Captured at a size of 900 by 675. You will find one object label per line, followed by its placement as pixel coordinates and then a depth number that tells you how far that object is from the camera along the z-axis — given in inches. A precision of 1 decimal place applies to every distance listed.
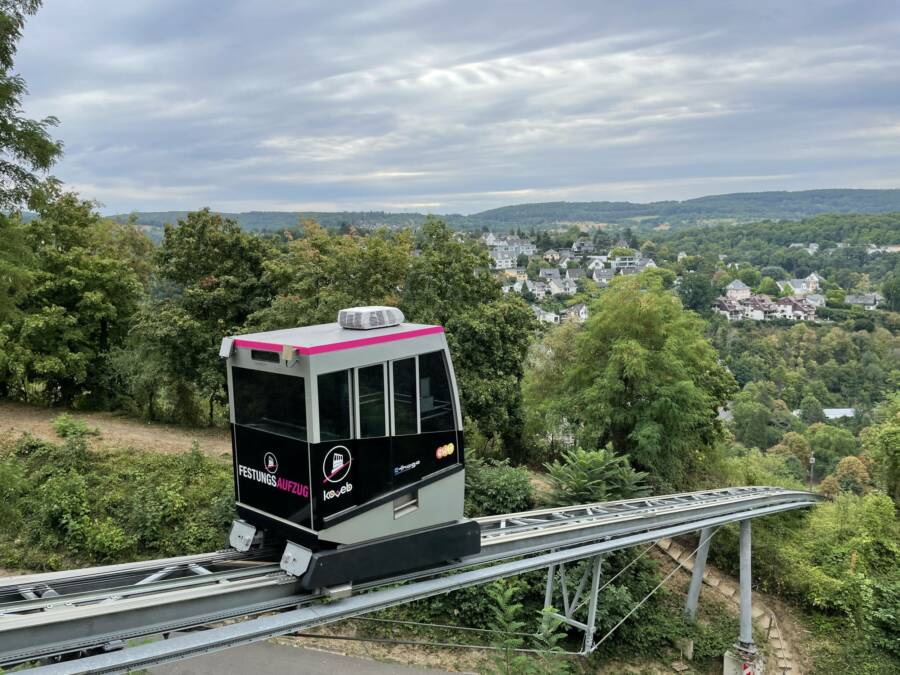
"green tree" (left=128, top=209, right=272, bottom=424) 831.7
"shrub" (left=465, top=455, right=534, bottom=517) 660.1
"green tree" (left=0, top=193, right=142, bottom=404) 857.5
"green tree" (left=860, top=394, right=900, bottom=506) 879.1
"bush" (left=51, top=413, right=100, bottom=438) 751.1
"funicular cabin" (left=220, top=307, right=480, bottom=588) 253.6
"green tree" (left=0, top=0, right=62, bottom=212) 421.7
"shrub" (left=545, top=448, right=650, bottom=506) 634.8
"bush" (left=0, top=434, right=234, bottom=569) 579.5
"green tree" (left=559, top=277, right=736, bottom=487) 777.6
